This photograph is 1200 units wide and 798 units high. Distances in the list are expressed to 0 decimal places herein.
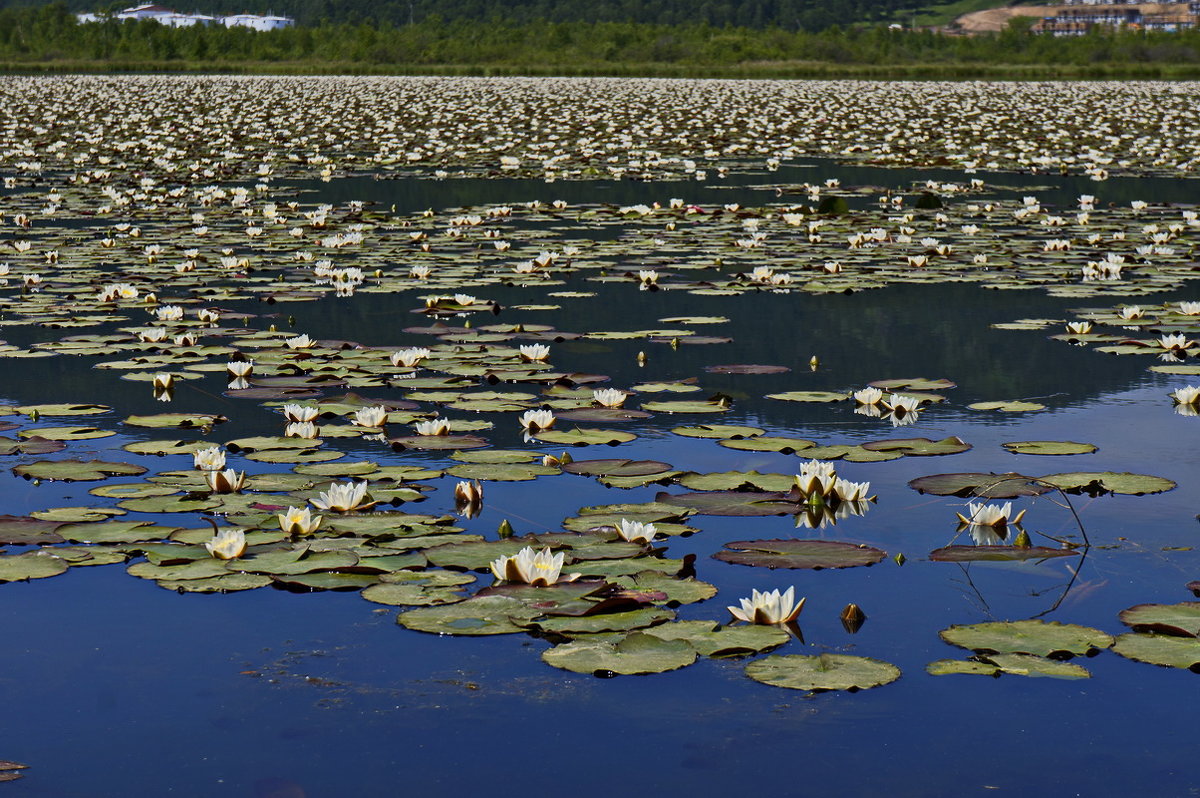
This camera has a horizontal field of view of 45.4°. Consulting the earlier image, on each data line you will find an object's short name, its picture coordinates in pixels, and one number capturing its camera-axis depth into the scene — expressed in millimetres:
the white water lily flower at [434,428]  5770
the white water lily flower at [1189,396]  6359
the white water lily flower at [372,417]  5816
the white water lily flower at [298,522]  4469
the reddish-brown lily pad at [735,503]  4820
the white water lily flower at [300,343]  7570
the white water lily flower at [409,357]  7156
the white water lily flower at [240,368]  6820
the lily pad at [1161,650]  3539
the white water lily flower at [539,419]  5852
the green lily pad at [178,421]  6027
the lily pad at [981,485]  4996
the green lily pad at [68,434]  5812
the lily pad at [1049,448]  5547
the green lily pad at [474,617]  3777
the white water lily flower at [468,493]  4891
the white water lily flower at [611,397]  6285
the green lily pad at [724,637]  3609
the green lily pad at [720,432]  5859
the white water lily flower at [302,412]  5836
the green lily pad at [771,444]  5637
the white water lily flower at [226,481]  4969
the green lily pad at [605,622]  3756
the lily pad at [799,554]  4285
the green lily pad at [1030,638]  3616
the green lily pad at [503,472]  5223
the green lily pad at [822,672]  3396
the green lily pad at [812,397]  6500
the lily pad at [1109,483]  5020
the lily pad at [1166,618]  3711
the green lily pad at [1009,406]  6348
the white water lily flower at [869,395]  6305
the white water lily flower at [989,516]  4637
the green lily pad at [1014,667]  3480
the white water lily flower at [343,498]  4742
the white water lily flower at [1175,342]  7426
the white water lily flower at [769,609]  3744
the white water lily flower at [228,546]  4254
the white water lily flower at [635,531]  4391
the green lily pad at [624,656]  3506
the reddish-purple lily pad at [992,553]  4379
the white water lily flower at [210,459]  5113
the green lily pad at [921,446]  5555
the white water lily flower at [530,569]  4027
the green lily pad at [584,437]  5770
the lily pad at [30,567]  4199
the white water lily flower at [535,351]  7227
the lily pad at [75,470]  5246
